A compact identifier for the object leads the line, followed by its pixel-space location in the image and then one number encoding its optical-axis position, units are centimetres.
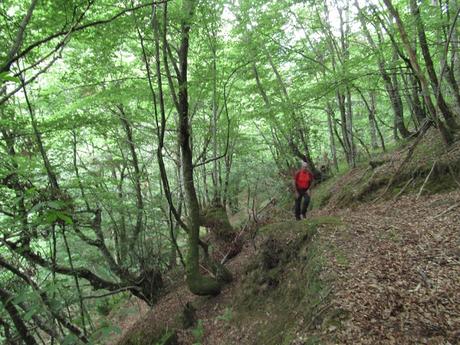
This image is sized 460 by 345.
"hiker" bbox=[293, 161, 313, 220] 848
